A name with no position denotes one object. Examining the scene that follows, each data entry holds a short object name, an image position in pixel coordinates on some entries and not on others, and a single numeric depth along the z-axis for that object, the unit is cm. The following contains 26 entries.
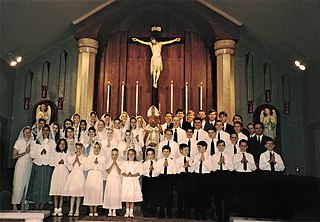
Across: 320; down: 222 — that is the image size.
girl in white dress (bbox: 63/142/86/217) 691
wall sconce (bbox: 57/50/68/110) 1043
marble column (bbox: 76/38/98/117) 992
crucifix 1025
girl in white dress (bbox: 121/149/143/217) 678
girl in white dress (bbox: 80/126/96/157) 736
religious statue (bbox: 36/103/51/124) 1019
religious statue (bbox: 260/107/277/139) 980
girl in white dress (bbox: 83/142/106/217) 689
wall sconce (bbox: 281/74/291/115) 1017
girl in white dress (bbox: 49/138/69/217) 701
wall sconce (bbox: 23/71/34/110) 1045
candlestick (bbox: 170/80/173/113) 980
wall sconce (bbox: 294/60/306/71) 988
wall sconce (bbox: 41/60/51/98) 1046
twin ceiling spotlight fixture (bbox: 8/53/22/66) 986
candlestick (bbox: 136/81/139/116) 988
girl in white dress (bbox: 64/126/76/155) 745
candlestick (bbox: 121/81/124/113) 980
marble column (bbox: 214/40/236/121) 985
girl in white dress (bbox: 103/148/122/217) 686
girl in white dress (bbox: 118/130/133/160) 752
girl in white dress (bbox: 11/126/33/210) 736
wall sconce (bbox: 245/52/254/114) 1022
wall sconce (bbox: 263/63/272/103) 1023
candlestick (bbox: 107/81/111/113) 951
